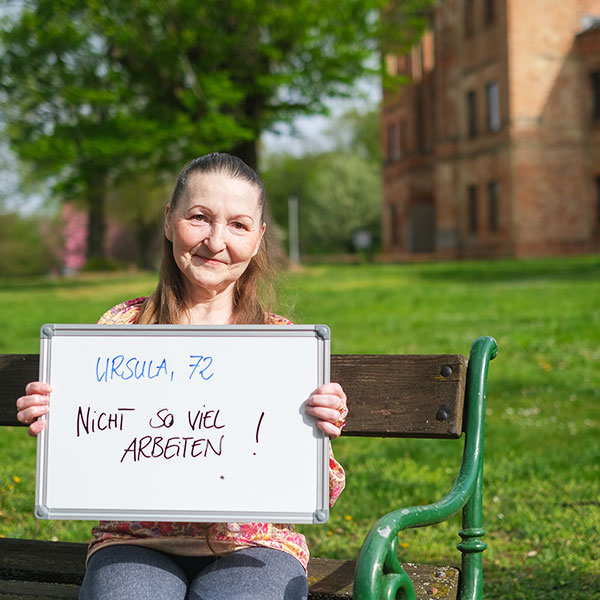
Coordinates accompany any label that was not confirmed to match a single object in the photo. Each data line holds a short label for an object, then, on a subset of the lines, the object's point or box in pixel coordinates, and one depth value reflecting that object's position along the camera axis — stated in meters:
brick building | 33.66
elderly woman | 2.13
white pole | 32.12
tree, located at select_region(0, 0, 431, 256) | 23.30
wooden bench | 2.32
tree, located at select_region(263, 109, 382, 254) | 57.62
